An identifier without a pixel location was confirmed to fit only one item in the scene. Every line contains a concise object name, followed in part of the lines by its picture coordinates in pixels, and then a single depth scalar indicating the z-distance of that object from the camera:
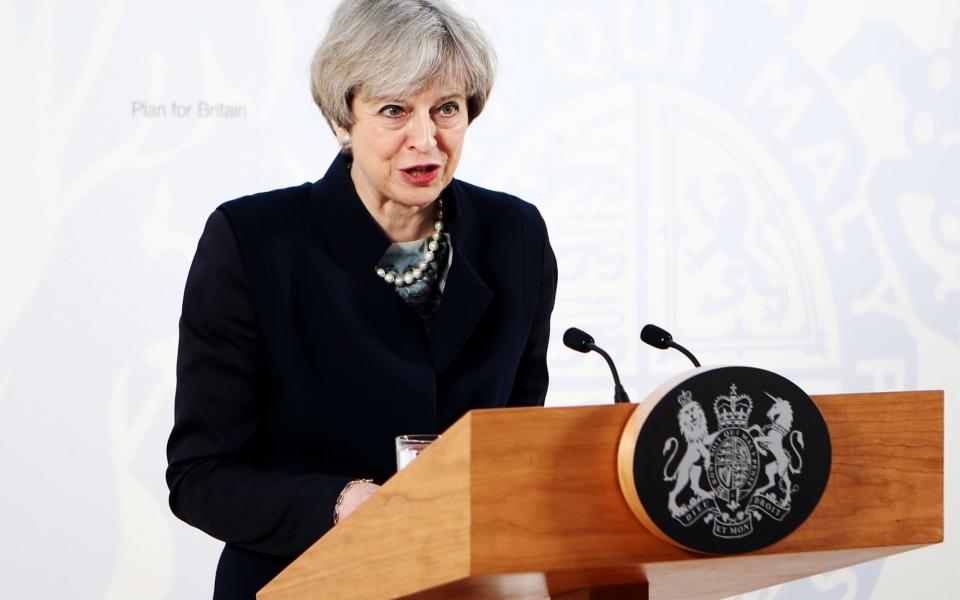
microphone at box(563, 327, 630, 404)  4.18
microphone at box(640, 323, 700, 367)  4.18
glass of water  4.16
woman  4.35
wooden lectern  3.83
